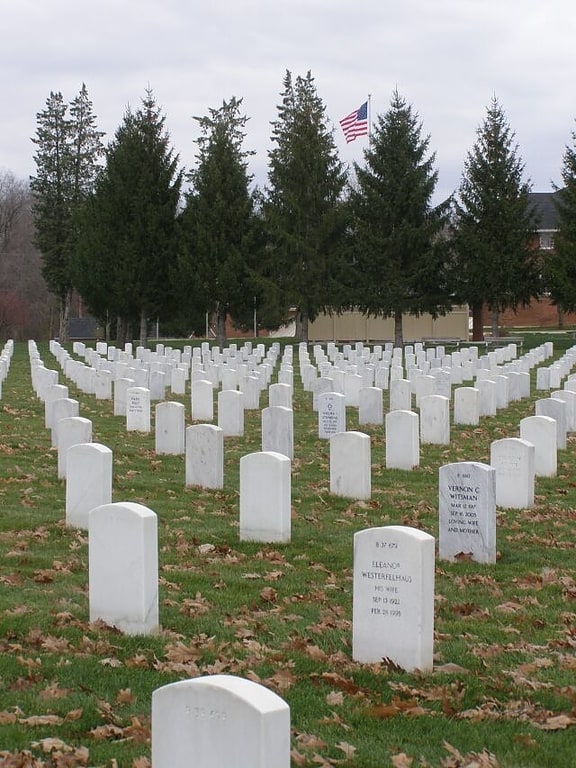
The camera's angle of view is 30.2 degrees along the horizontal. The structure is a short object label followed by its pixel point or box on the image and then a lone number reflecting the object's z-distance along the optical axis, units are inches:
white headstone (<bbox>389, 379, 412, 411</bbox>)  774.5
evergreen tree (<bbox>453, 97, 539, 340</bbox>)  1914.4
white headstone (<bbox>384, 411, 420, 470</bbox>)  541.6
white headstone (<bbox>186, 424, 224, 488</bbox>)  464.8
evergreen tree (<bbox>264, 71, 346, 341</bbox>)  1945.1
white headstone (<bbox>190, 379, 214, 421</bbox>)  755.4
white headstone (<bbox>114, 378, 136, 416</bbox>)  784.3
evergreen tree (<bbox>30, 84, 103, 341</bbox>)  2210.9
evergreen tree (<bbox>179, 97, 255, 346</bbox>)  1898.4
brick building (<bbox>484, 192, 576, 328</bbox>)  2775.6
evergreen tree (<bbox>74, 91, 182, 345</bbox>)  1907.0
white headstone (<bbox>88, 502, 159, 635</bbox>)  263.3
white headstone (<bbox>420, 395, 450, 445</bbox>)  644.7
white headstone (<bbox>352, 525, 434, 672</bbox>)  239.8
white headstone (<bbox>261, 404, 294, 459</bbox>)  564.7
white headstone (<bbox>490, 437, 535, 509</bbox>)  432.5
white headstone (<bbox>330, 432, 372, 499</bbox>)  454.3
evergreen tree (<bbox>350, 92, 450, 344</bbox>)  1899.6
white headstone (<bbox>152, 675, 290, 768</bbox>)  146.6
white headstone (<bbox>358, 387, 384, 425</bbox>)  738.8
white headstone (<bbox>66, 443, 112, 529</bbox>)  376.5
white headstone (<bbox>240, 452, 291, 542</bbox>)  366.0
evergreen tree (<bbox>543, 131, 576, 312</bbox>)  1823.3
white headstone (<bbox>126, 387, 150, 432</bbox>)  689.0
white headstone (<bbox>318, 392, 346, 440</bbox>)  629.3
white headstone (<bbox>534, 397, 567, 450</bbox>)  618.5
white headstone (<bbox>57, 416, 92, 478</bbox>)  491.2
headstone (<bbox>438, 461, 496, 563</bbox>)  342.6
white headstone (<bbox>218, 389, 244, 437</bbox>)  664.4
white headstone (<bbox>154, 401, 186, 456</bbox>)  576.1
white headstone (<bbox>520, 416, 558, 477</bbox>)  523.2
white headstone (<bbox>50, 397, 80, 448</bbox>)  588.1
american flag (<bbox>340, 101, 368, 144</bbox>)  1868.8
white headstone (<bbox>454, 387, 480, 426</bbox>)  738.8
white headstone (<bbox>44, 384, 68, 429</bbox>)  668.9
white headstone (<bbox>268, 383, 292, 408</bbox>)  746.2
